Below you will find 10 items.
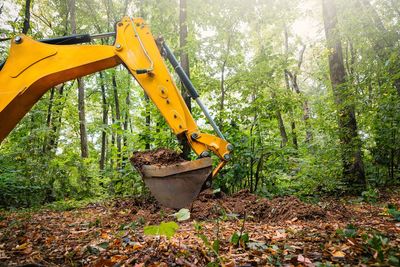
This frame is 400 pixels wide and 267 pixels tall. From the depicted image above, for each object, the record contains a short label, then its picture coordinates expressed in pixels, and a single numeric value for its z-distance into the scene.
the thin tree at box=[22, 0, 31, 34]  8.26
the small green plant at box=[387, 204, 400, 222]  2.62
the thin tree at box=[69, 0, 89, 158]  10.57
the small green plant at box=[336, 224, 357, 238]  1.91
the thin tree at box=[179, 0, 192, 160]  6.29
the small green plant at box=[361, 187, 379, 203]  4.46
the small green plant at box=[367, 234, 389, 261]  1.55
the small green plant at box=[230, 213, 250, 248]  2.01
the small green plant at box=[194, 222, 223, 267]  1.61
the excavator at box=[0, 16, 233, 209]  3.56
